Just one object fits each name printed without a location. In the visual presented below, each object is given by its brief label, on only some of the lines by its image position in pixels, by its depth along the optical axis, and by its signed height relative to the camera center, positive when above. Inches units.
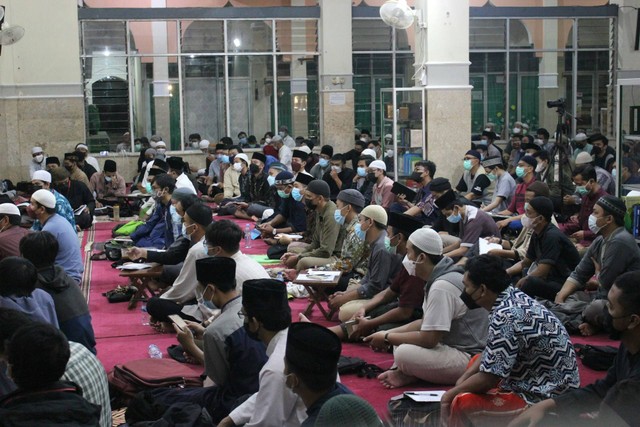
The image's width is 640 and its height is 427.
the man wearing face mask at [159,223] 383.9 -46.1
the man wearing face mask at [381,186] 497.4 -39.9
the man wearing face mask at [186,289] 293.9 -53.4
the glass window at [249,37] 852.0 +61.6
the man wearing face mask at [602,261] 291.7 -46.5
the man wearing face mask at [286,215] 467.2 -51.0
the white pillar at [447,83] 601.9 +13.7
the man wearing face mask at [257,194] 563.5 -49.3
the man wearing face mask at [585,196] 435.2 -40.6
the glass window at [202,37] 847.7 +62.1
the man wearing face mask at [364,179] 527.8 -38.8
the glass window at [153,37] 845.2 +62.3
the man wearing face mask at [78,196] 536.4 -45.9
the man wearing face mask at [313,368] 150.6 -39.3
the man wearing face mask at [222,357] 198.1 -49.2
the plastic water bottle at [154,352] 283.7 -68.4
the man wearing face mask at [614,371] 170.4 -45.9
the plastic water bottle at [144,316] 330.8 -69.1
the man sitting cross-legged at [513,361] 189.6 -48.8
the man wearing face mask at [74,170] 585.6 -34.2
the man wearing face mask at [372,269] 301.3 -48.9
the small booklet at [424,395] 214.8 -62.9
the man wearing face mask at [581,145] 696.9 -29.2
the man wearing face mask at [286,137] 829.8 -24.0
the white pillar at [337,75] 830.5 +27.1
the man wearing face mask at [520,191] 458.1 -40.7
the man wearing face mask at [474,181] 534.6 -41.9
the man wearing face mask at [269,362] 167.8 -43.4
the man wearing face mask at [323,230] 375.6 -45.8
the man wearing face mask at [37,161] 702.5 -33.9
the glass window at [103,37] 824.9 +61.6
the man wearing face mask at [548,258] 317.4 -49.1
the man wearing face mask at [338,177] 565.0 -39.4
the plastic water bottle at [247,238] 479.5 -62.0
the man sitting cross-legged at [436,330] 237.3 -54.0
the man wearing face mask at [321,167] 603.8 -36.0
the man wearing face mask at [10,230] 313.1 -37.5
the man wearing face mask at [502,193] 492.7 -43.4
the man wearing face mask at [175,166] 514.6 -28.6
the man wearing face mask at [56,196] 376.4 -34.1
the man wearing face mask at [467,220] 374.0 -43.2
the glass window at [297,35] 852.0 +62.3
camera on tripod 543.2 +0.5
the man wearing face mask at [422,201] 432.1 -42.8
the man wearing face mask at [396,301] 276.7 -55.1
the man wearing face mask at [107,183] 642.8 -46.7
